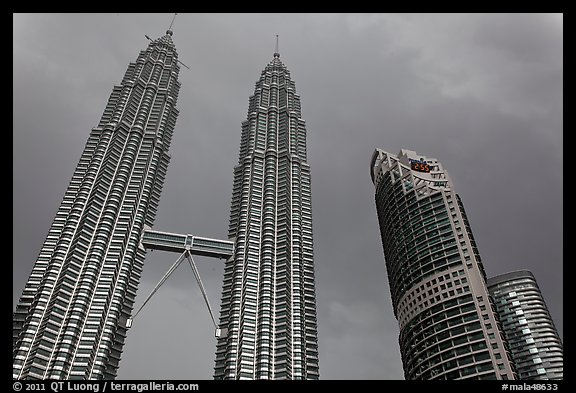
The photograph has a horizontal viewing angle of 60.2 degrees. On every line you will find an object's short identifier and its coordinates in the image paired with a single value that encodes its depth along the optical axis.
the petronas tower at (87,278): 138.88
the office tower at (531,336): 175.88
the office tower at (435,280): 129.50
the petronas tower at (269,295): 148.75
